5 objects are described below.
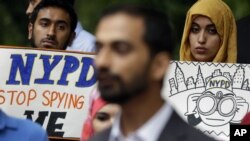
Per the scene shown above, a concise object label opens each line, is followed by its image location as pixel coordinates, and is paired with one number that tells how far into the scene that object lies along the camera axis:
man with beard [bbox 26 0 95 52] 10.08
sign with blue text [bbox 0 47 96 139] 9.30
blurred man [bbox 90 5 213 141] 5.58
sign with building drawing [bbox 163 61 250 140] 9.29
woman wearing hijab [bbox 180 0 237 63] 9.67
